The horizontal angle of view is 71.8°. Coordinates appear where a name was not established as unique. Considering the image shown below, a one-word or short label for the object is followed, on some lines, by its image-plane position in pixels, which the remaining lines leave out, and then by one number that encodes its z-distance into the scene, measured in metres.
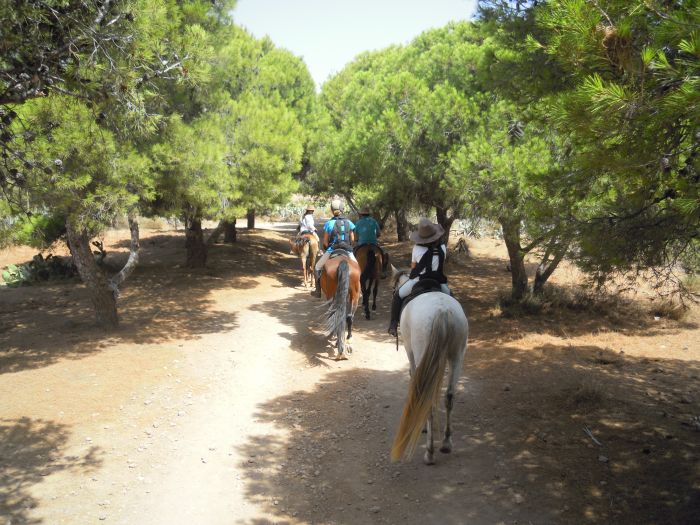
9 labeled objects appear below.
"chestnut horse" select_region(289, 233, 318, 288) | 14.08
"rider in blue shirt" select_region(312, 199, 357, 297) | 9.07
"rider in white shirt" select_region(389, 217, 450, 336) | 5.88
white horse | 4.71
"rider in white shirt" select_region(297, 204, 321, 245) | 14.35
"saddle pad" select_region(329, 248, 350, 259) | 8.68
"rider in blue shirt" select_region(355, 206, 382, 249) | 10.84
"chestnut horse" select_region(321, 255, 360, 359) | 8.21
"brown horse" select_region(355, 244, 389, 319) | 10.77
